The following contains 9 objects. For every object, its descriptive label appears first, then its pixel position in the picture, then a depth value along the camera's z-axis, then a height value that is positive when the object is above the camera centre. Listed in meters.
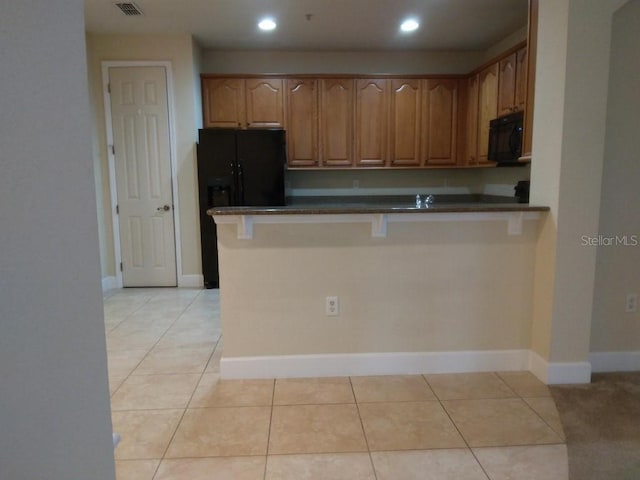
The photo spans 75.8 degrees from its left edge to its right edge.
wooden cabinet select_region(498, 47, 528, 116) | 3.75 +1.01
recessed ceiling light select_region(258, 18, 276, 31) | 4.02 +1.66
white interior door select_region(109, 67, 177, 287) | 4.51 +0.20
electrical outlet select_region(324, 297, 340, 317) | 2.50 -0.70
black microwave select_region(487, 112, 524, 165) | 3.67 +0.47
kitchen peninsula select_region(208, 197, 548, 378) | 2.44 -0.61
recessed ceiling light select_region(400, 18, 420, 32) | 4.10 +1.68
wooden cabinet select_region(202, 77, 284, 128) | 4.77 +1.03
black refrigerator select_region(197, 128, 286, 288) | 4.44 +0.27
